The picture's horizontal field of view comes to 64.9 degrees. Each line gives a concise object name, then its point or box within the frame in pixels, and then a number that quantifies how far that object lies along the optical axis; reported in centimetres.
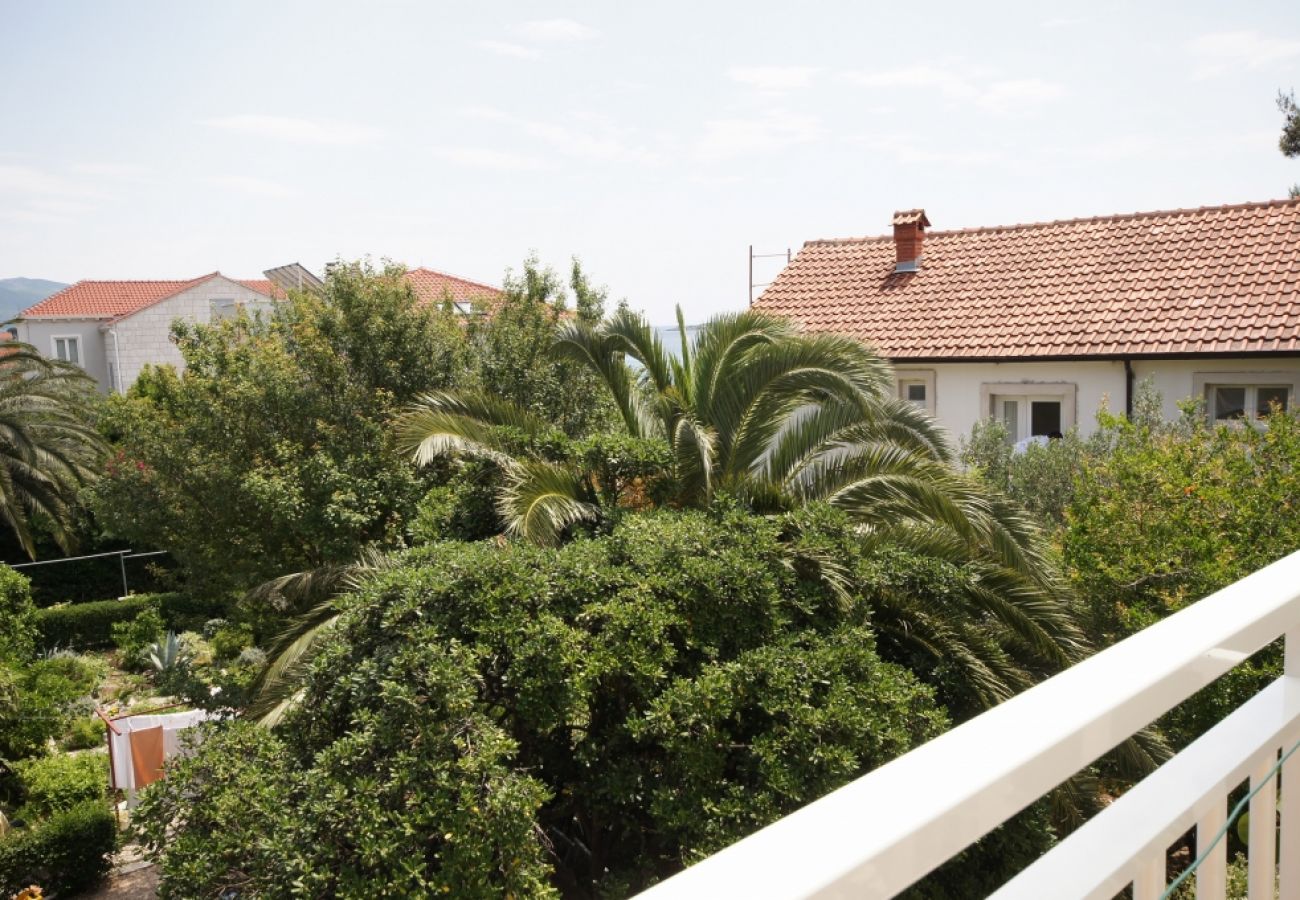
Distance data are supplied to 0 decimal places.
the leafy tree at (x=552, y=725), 509
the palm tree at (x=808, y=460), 748
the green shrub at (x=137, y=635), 2100
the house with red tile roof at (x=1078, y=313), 1513
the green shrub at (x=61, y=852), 1106
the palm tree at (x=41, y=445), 2359
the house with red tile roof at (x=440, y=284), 3748
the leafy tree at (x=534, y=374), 1265
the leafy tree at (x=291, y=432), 1098
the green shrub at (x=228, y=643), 1992
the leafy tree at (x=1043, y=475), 1301
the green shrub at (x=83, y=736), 1644
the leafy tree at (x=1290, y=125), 2052
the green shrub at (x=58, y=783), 1330
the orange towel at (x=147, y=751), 1269
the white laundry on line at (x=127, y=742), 1288
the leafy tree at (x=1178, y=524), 825
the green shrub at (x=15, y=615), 1503
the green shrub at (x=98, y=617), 2200
